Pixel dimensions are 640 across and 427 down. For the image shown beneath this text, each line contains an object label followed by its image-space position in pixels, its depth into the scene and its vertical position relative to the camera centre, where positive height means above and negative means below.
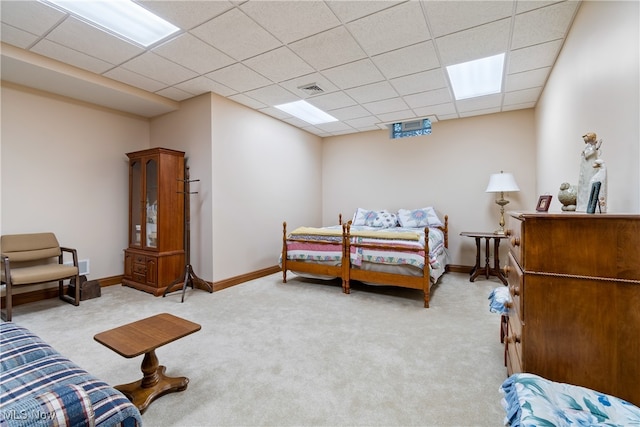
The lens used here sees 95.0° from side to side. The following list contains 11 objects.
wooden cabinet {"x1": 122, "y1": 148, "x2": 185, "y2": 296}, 3.93 -0.16
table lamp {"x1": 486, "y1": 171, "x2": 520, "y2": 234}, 4.27 +0.38
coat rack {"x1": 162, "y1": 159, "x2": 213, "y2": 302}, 3.87 -0.68
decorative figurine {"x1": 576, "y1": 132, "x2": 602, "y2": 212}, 1.49 +0.21
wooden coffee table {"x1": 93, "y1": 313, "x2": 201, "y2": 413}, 1.64 -0.76
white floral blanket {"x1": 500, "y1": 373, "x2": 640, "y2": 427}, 0.90 -0.64
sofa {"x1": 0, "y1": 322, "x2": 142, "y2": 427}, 0.78 -0.61
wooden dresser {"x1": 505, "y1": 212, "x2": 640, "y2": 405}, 1.07 -0.35
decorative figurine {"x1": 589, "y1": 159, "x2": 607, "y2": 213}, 1.37 +0.16
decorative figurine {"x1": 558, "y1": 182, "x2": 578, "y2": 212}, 1.66 +0.07
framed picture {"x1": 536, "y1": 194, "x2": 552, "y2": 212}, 1.66 +0.03
